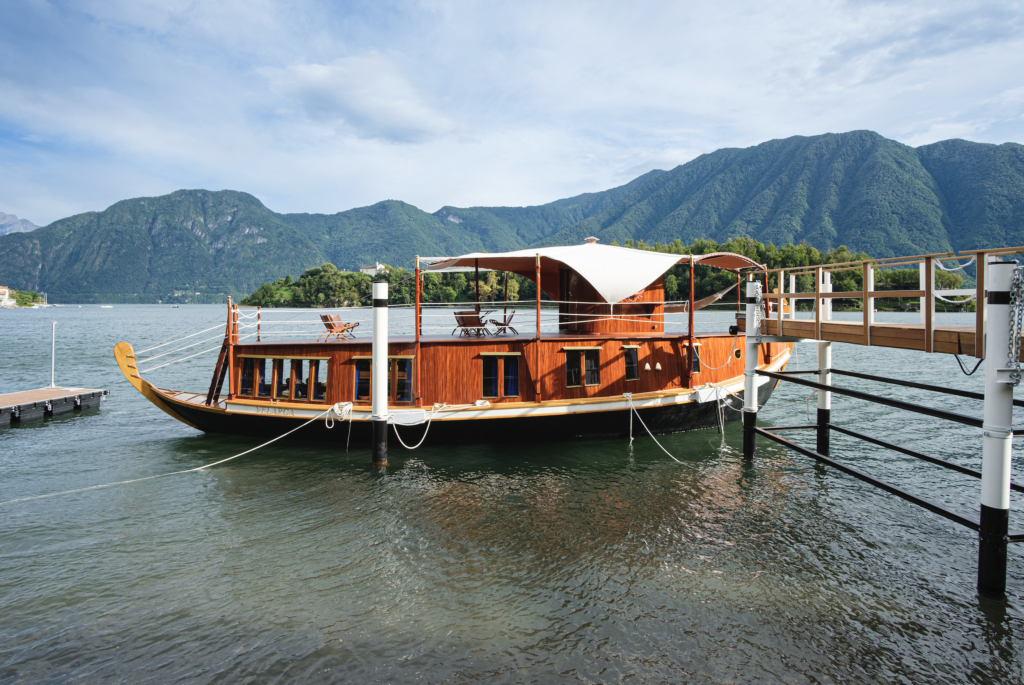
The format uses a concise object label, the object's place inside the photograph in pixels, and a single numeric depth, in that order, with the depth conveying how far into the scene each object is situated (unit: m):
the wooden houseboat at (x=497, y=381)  13.77
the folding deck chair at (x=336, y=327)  15.95
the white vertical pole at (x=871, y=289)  9.42
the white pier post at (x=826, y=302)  11.46
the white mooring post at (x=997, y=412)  6.40
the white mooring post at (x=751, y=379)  12.74
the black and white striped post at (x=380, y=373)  12.61
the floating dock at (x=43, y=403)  18.47
